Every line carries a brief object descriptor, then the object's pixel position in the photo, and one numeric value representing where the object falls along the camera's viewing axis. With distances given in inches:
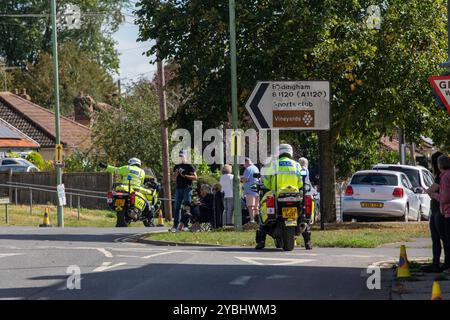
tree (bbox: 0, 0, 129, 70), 3073.3
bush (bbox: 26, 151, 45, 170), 2215.7
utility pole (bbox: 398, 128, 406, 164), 1760.8
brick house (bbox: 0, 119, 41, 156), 2329.0
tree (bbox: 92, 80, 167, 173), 1931.6
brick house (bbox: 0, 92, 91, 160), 2600.9
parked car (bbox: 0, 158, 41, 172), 2025.1
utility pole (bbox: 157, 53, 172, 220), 1530.5
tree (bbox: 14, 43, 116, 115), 3070.9
